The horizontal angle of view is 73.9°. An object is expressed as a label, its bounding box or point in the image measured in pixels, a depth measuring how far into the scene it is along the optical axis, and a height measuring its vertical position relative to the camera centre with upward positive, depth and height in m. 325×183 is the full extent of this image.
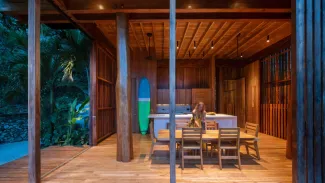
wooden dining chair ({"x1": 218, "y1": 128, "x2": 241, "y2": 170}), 4.30 -0.88
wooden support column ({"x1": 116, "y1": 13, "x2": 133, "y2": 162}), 4.87 +0.02
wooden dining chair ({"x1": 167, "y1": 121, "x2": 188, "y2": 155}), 5.61 -0.82
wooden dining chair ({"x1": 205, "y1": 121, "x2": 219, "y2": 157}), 5.93 -0.89
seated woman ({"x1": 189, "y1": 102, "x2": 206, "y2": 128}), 4.75 -0.50
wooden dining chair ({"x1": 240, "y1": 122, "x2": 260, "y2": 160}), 4.82 -0.92
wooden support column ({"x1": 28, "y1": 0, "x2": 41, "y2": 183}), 3.48 -0.02
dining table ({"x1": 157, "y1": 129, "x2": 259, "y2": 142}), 4.31 -0.89
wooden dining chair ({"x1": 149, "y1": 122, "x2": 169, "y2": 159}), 4.62 -1.05
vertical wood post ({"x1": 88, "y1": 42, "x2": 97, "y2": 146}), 6.58 -0.05
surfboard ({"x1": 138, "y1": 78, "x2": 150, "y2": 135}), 8.77 -0.41
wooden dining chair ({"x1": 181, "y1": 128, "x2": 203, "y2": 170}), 4.28 -0.83
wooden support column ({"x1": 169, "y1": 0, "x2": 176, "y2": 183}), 2.58 +0.07
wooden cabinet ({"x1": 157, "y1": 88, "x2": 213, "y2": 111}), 9.90 -0.11
